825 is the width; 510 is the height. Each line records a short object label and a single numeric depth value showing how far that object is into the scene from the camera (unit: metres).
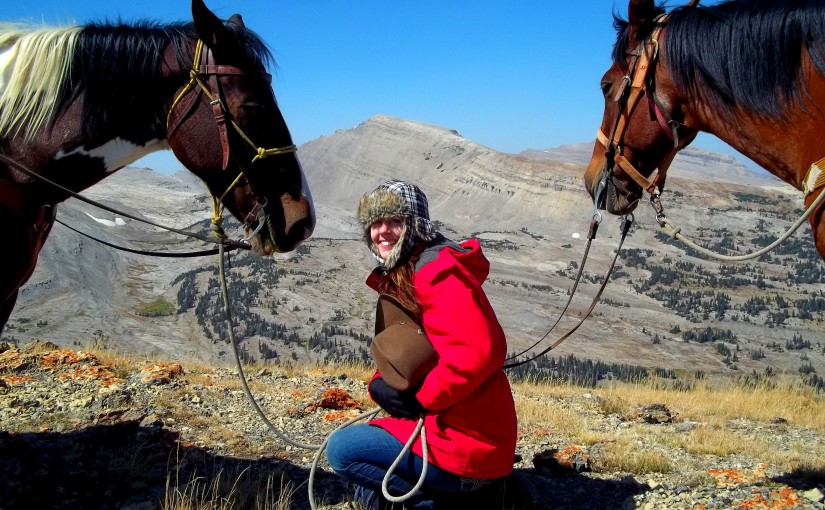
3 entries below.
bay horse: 2.71
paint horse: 2.67
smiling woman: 2.43
